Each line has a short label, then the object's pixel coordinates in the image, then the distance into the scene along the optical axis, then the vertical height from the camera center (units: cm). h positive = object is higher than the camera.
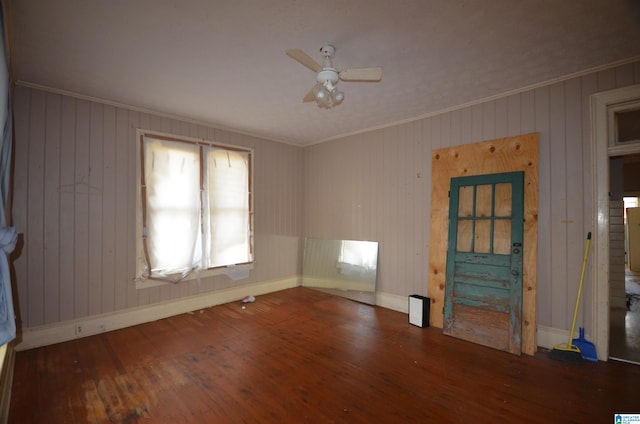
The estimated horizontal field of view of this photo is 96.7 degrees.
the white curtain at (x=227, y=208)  442 +11
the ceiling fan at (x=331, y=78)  214 +106
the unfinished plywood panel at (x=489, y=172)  303 +26
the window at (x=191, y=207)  381 +12
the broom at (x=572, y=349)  272 -131
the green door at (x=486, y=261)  307 -53
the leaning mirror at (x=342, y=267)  459 -93
